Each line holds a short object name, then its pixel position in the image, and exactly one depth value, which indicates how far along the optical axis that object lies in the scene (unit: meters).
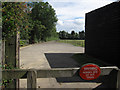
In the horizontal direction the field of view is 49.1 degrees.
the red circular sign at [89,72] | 2.73
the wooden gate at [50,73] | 2.87
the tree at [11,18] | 3.64
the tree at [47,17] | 37.16
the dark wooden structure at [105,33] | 8.25
